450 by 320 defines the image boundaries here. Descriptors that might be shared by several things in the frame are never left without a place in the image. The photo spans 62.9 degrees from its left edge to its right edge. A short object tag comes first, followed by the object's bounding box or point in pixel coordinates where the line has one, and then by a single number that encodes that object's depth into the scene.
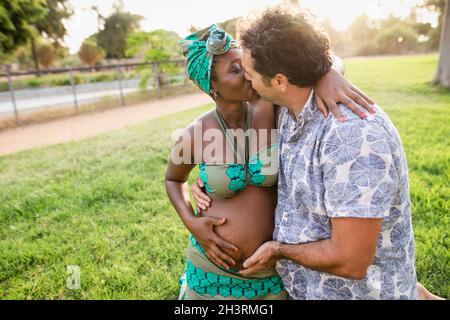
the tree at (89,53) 43.78
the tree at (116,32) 53.22
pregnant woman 2.07
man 1.52
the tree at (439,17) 36.16
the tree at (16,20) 13.73
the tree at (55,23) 30.81
